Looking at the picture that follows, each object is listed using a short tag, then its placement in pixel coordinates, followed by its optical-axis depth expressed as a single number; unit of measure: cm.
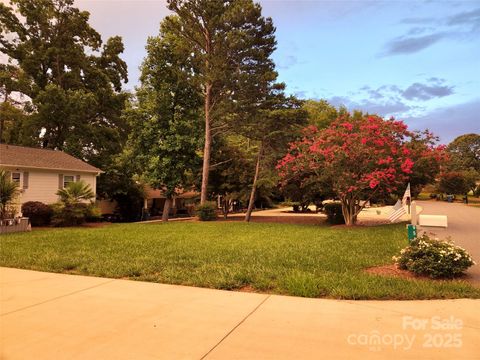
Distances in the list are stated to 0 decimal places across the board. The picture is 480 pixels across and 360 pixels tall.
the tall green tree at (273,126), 2222
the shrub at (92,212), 1930
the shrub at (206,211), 2273
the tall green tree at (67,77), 2903
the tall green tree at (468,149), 7582
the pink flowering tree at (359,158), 1562
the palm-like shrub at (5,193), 1516
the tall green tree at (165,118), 2506
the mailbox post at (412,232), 828
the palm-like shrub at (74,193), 1841
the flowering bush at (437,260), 667
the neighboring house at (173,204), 3784
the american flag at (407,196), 980
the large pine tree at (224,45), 2172
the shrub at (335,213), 2058
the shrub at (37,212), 1791
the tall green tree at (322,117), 3772
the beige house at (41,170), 2058
